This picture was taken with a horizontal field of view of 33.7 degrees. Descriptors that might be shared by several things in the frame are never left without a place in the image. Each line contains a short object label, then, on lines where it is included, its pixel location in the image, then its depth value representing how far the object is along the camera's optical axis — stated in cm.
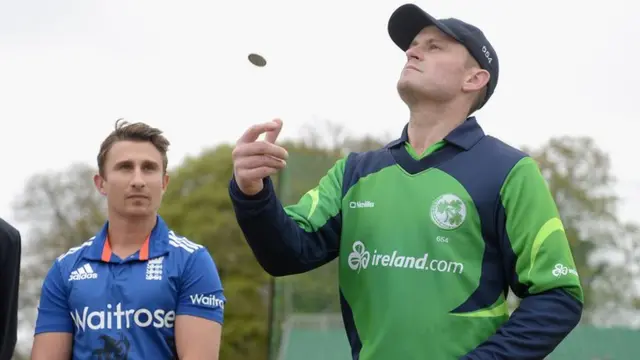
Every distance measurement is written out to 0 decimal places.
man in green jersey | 391
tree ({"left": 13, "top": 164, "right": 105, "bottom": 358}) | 3962
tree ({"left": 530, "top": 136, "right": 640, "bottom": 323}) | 2488
